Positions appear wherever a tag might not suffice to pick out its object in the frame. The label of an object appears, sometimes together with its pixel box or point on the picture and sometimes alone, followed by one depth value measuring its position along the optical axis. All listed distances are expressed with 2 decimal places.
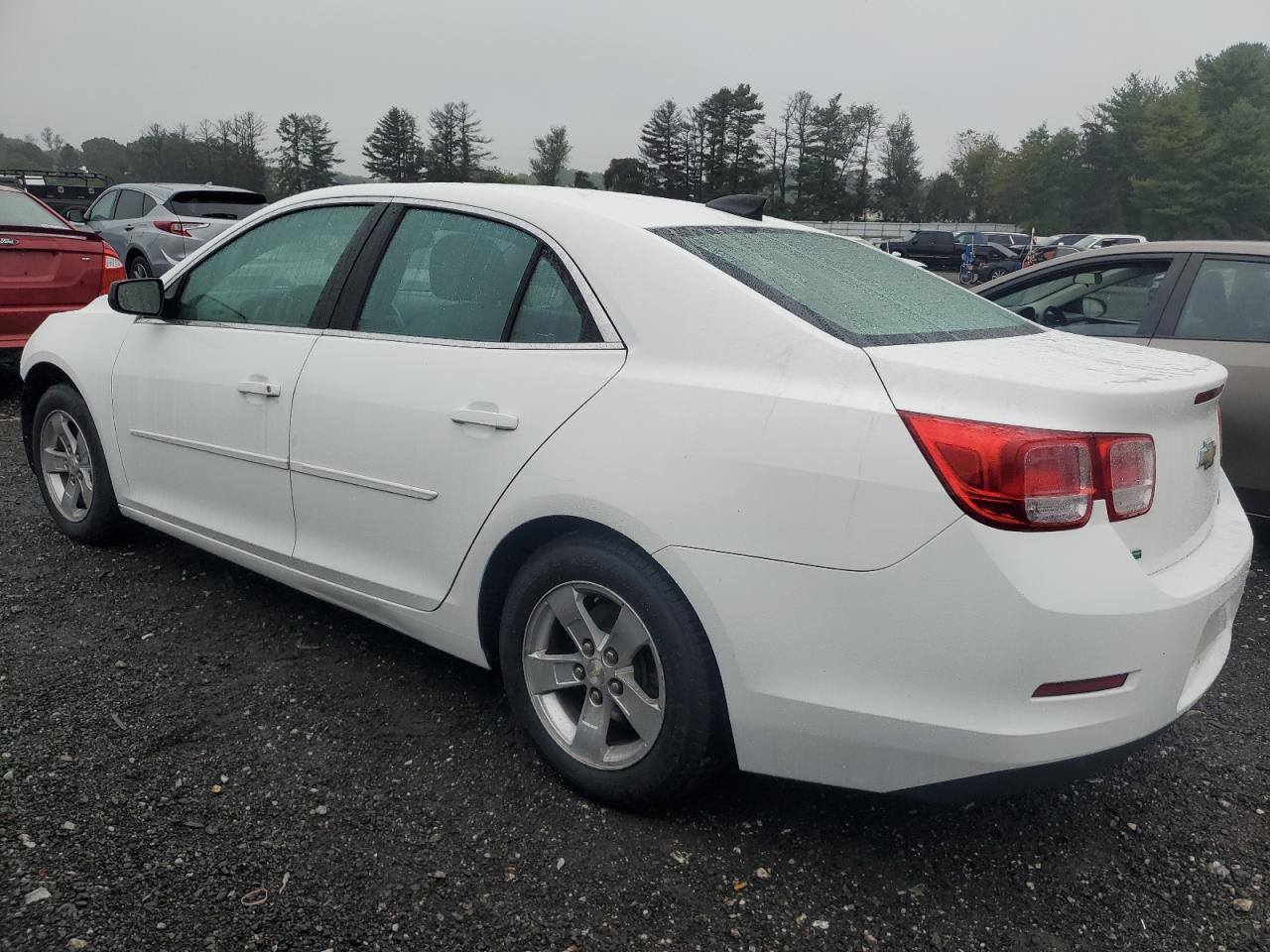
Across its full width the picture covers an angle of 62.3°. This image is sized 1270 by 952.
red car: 7.39
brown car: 4.48
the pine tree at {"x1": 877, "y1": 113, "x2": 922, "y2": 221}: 100.75
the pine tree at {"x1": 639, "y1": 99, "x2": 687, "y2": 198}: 88.56
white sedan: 2.06
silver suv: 12.98
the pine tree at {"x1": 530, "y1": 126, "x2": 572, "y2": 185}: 84.94
